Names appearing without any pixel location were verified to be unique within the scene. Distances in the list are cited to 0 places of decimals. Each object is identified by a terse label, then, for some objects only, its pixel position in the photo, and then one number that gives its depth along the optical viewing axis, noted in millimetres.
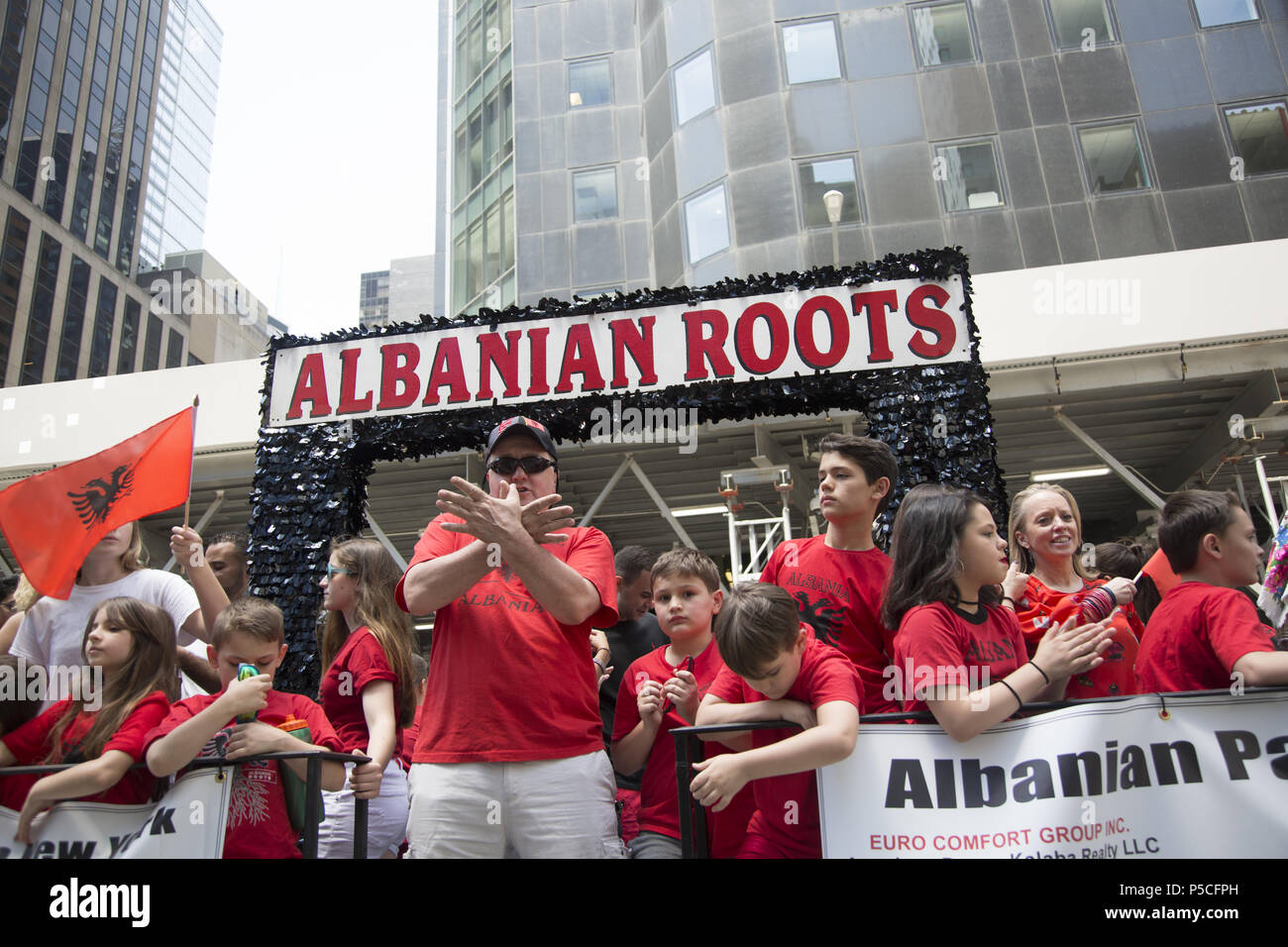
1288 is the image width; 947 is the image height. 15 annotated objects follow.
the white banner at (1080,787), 2459
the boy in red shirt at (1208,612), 2662
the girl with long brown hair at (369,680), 3500
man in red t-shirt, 2748
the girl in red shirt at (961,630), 2600
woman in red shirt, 3256
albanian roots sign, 6121
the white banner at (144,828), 2922
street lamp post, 13523
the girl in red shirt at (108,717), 3010
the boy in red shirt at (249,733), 2932
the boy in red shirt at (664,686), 3219
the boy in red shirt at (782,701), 2590
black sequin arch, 5852
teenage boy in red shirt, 3334
